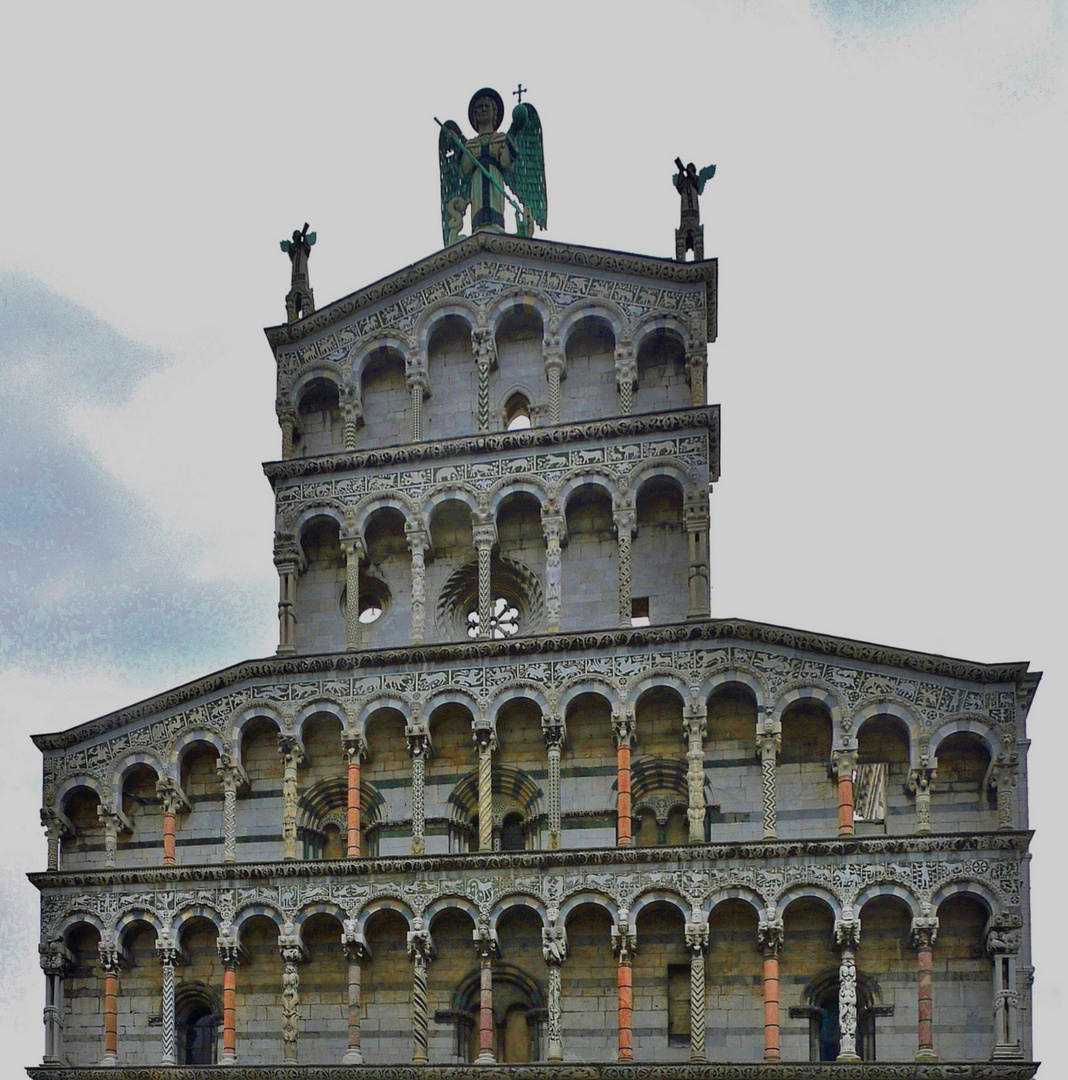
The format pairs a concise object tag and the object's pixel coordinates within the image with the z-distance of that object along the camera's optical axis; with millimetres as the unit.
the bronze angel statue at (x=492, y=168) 31875
